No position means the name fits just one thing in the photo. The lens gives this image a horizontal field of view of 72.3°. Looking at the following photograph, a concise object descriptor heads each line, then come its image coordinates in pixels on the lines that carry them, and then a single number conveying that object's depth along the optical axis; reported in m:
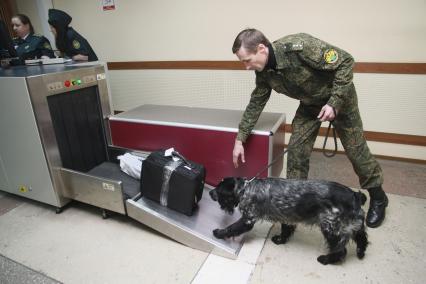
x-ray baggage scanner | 1.88
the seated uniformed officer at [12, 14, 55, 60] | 2.91
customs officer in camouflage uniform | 1.55
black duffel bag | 1.83
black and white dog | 1.51
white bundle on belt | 2.24
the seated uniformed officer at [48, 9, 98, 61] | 2.83
